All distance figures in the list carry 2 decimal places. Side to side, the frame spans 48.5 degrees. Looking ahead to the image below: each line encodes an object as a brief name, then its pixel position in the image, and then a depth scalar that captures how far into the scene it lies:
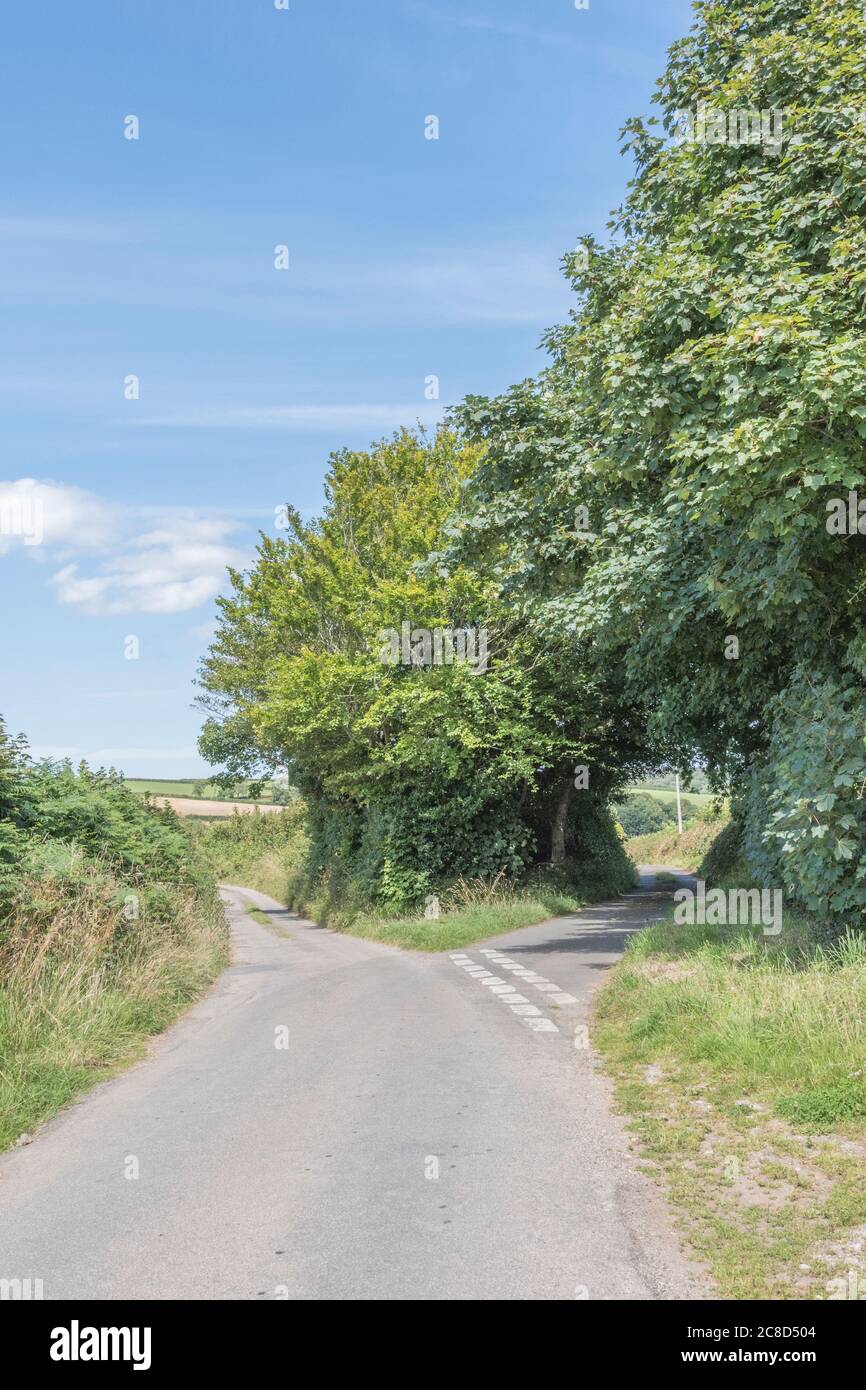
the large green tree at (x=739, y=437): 9.23
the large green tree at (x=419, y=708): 24.30
